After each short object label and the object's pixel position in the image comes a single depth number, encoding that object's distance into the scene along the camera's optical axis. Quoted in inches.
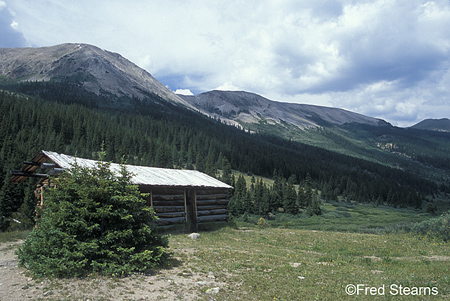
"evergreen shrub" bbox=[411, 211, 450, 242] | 803.0
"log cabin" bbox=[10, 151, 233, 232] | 761.0
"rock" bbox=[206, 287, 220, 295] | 335.7
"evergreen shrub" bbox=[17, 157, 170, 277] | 353.4
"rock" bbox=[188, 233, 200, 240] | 753.1
